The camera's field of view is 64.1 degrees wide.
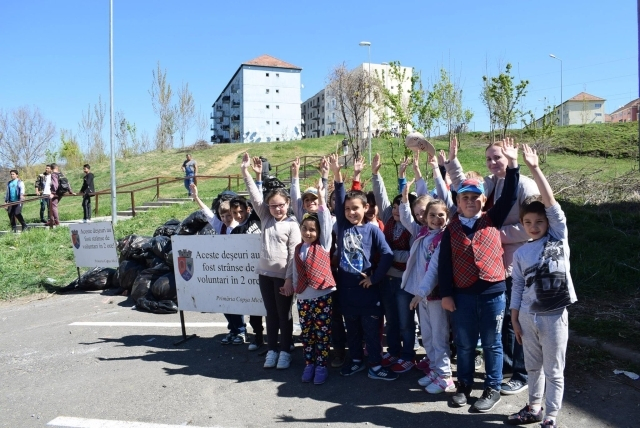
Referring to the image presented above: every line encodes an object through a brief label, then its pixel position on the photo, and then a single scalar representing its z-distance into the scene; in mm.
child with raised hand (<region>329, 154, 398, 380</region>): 4387
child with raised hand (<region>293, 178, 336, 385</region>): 4441
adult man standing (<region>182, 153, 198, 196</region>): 21706
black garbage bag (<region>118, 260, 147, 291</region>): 8320
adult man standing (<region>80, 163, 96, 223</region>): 16500
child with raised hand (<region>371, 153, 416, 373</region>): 4543
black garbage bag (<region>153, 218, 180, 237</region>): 8531
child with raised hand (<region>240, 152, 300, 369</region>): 4848
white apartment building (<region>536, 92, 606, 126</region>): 82500
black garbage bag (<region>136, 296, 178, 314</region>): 7191
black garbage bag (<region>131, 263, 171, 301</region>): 7613
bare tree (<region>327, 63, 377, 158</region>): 30234
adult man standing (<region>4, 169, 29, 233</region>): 15352
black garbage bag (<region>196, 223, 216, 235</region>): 7243
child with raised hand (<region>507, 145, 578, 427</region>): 3293
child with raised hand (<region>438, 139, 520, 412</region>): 3707
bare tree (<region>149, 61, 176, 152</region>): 55156
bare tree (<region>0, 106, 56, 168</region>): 49062
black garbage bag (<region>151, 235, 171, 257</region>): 7816
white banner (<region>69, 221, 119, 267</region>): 8188
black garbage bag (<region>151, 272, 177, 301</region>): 7305
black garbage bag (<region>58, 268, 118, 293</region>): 9023
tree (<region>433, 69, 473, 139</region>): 18714
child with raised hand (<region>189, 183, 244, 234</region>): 5797
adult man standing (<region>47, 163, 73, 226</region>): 15562
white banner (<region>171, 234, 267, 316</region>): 5309
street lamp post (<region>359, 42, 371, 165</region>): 25203
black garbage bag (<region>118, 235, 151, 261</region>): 8219
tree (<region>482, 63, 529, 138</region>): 16672
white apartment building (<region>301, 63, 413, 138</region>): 88212
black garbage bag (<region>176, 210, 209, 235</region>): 7805
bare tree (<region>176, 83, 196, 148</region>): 57344
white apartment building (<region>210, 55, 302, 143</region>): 83438
